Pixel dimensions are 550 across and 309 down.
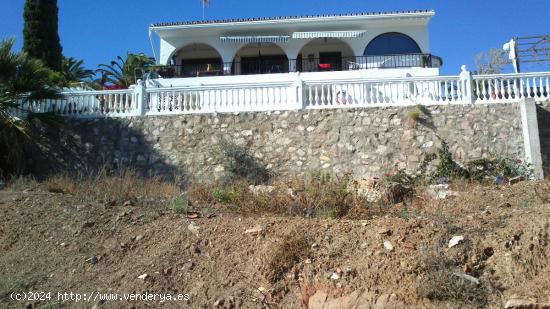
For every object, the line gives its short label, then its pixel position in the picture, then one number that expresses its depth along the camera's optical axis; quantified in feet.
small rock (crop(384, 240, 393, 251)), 20.04
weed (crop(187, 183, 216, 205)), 30.61
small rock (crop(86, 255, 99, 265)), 22.04
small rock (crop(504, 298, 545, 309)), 16.47
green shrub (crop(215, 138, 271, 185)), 42.42
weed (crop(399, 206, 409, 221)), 23.54
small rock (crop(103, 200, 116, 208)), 27.77
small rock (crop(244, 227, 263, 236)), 22.26
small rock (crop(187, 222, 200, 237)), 23.32
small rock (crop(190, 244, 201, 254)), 21.91
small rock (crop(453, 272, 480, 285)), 17.56
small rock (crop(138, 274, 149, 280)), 20.28
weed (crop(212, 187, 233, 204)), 28.12
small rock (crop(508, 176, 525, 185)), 34.01
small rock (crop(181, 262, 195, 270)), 20.88
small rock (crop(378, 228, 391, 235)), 21.01
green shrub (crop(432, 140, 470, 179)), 39.45
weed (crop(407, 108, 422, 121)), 43.32
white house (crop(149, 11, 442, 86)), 72.08
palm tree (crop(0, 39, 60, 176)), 40.57
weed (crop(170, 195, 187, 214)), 26.86
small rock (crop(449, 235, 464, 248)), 19.53
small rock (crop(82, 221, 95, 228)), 25.05
